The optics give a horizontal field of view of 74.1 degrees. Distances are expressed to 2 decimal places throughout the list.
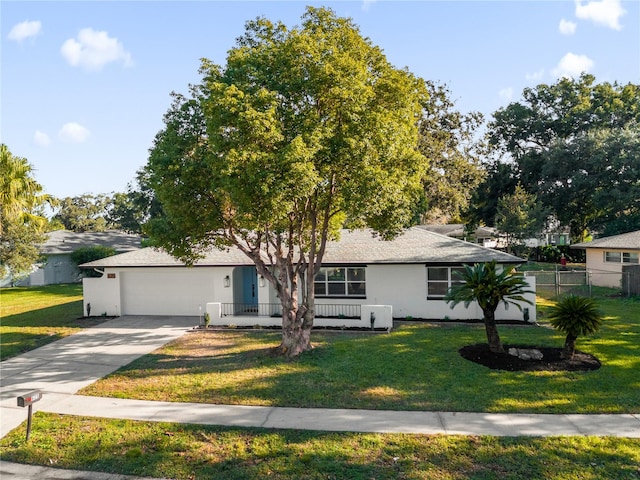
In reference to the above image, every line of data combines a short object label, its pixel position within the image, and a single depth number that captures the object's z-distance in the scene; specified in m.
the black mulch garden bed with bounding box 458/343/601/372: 11.59
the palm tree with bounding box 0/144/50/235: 19.38
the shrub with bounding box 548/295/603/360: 11.91
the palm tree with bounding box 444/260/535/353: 12.73
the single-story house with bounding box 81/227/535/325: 18.27
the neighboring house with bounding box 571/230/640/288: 25.38
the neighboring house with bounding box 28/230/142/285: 37.28
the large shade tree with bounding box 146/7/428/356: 11.12
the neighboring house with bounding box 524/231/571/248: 54.98
